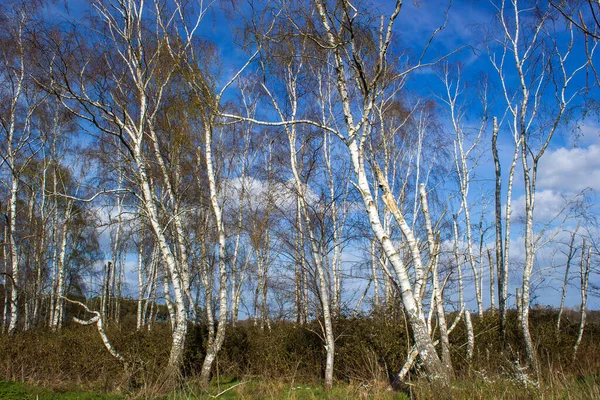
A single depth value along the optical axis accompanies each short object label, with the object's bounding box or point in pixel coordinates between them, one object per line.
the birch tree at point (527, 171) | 9.48
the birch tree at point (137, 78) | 8.67
